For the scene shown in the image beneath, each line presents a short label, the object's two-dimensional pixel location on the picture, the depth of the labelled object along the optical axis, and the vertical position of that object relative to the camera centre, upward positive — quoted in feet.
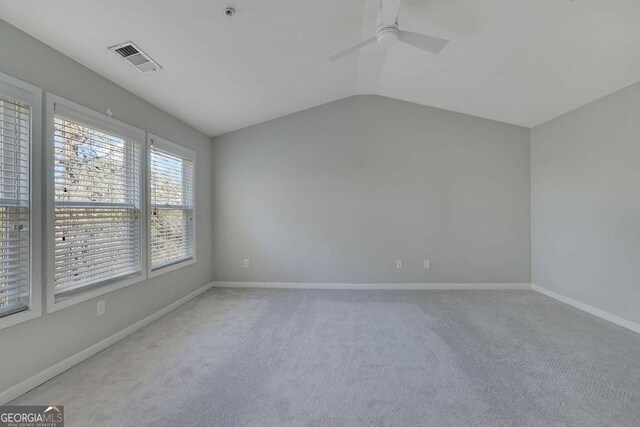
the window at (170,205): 9.78 +0.38
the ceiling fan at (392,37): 6.27 +4.47
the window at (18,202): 5.46 +0.29
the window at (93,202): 6.51 +0.35
